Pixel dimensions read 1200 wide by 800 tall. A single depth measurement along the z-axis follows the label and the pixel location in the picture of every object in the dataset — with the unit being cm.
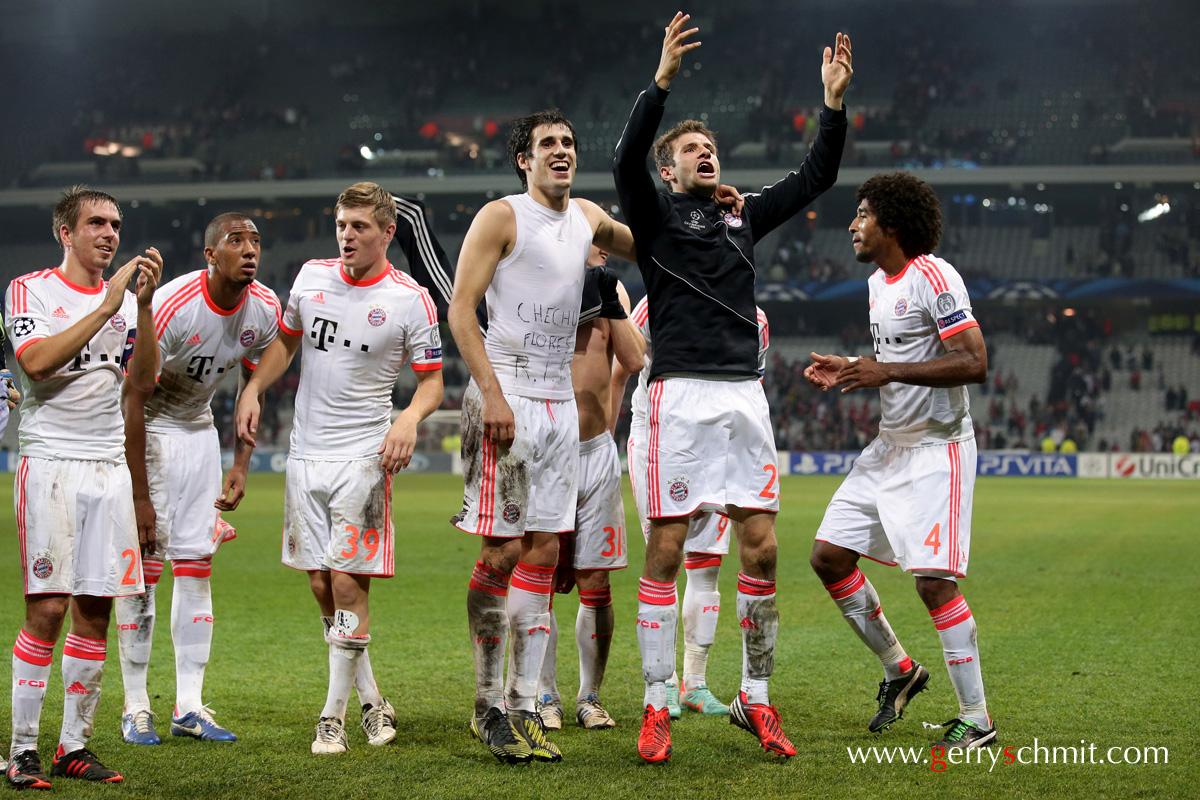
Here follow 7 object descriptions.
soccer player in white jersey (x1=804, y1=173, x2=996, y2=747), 494
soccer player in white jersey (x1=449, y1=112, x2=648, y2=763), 481
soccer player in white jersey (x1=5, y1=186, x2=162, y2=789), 446
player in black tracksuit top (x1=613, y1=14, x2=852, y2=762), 470
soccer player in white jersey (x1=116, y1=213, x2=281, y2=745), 525
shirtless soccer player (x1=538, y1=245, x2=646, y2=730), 557
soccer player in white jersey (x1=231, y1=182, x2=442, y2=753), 504
